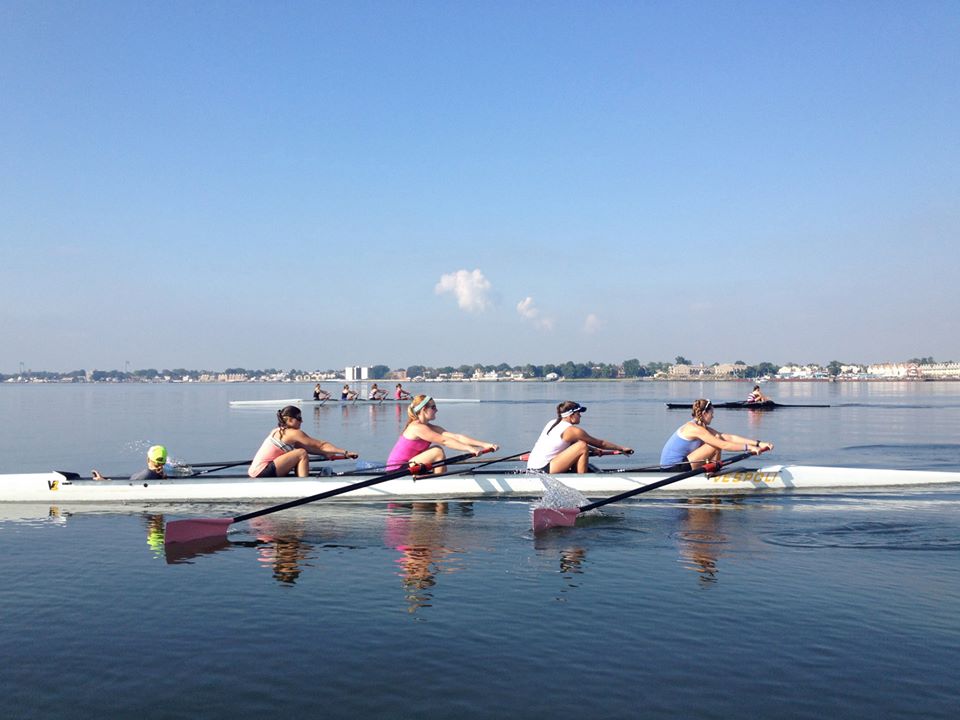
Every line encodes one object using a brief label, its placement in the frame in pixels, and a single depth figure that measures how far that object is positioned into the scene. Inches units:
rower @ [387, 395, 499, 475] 545.0
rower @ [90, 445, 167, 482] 577.6
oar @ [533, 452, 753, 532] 470.9
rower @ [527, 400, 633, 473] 561.3
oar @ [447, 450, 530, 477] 624.3
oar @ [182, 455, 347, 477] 633.6
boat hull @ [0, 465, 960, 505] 552.4
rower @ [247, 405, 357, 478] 555.5
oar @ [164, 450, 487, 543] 434.9
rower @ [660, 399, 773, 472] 565.3
